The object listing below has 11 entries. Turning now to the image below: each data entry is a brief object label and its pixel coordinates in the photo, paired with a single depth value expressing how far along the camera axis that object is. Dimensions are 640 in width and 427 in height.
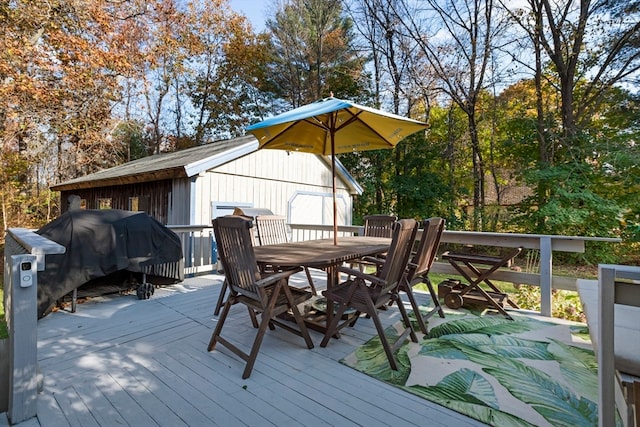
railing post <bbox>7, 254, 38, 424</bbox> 1.71
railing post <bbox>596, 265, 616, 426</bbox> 1.21
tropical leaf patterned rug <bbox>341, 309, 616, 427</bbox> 1.87
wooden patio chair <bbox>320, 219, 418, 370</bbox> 2.42
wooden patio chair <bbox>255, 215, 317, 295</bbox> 4.22
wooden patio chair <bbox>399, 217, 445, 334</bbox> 2.99
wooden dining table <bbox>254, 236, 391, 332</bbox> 2.56
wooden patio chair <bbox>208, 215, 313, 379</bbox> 2.27
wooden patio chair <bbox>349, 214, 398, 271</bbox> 4.92
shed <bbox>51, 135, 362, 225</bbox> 6.66
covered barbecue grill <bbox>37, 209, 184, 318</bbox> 3.18
